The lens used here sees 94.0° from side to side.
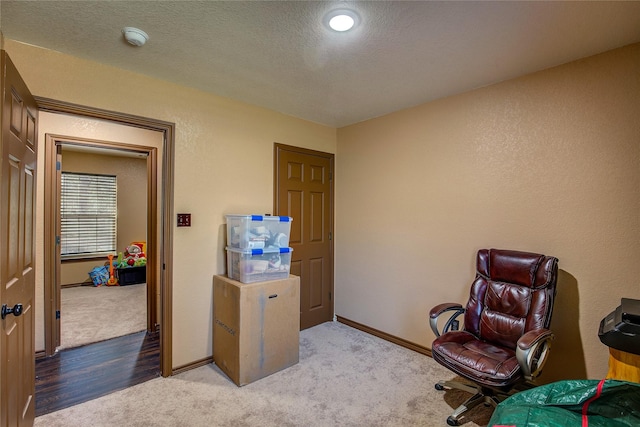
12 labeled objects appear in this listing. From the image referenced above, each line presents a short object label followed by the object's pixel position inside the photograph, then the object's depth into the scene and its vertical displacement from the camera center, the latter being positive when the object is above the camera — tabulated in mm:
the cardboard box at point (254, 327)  2432 -966
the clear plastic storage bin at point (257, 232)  2572 -148
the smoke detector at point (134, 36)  1816 +1117
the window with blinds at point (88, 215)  5492 -11
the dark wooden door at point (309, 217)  3414 -19
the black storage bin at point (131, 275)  5508 -1136
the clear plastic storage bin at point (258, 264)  2539 -433
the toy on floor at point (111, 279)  5473 -1192
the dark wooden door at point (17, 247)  1383 -177
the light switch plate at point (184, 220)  2611 -45
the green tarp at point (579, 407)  1226 -829
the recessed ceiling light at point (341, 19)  1631 +1110
